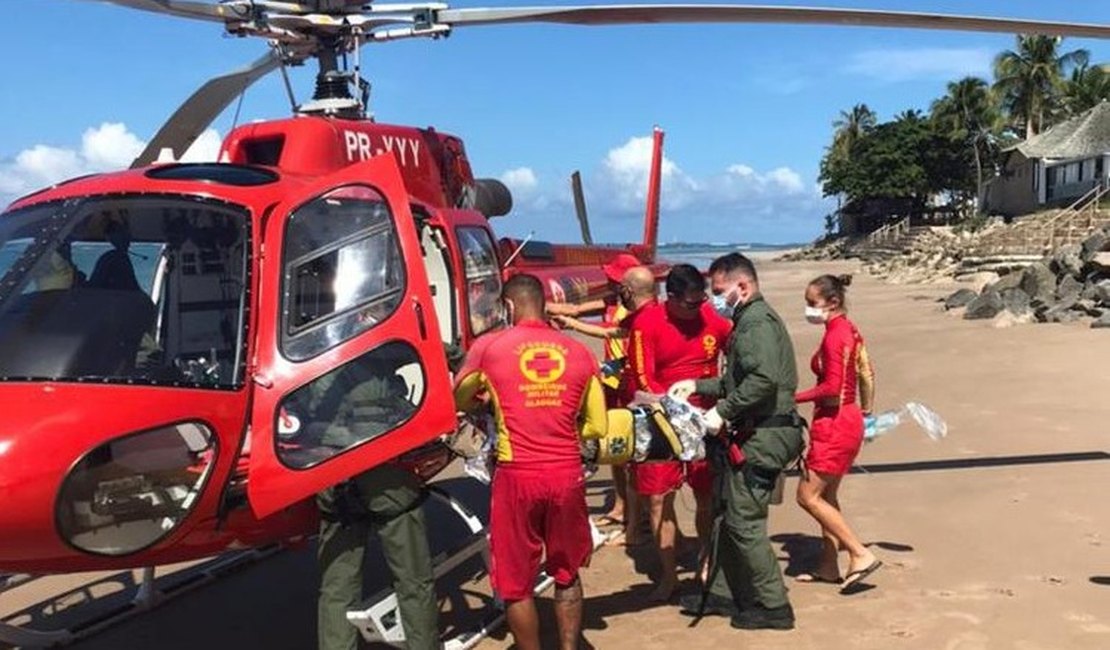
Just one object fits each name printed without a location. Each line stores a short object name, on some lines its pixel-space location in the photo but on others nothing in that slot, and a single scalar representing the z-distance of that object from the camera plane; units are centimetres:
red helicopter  358
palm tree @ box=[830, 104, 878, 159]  10025
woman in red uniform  545
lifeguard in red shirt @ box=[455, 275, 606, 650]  421
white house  4816
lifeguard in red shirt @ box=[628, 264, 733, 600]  554
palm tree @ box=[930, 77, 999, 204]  6675
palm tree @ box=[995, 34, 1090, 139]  6334
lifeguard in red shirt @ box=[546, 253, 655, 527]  638
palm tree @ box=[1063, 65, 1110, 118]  6269
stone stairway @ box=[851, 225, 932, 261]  5803
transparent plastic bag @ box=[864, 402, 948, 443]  586
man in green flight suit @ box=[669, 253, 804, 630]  495
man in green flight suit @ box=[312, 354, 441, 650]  418
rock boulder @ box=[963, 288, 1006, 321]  2019
